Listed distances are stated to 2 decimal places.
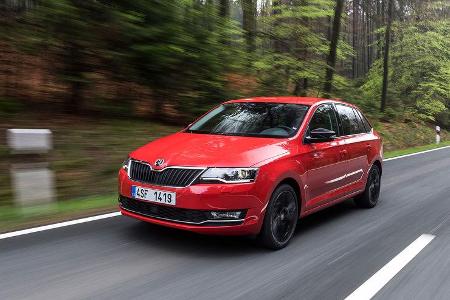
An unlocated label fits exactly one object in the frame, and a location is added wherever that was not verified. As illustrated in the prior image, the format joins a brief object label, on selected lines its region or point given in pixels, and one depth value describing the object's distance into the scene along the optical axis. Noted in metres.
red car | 4.88
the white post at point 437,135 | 26.64
